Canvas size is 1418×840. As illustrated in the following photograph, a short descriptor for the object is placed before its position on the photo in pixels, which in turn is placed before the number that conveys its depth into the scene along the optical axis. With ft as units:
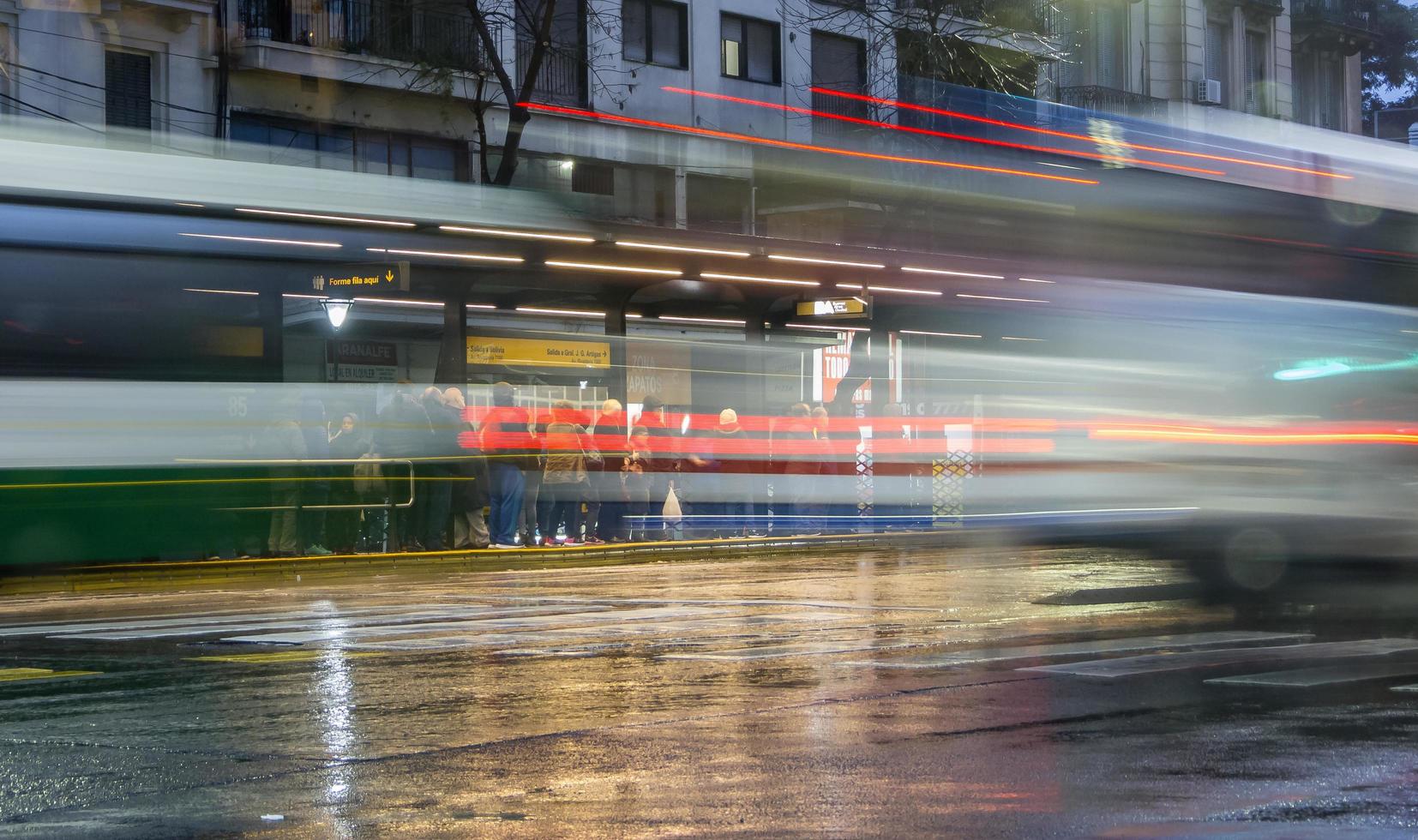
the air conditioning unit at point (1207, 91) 153.79
